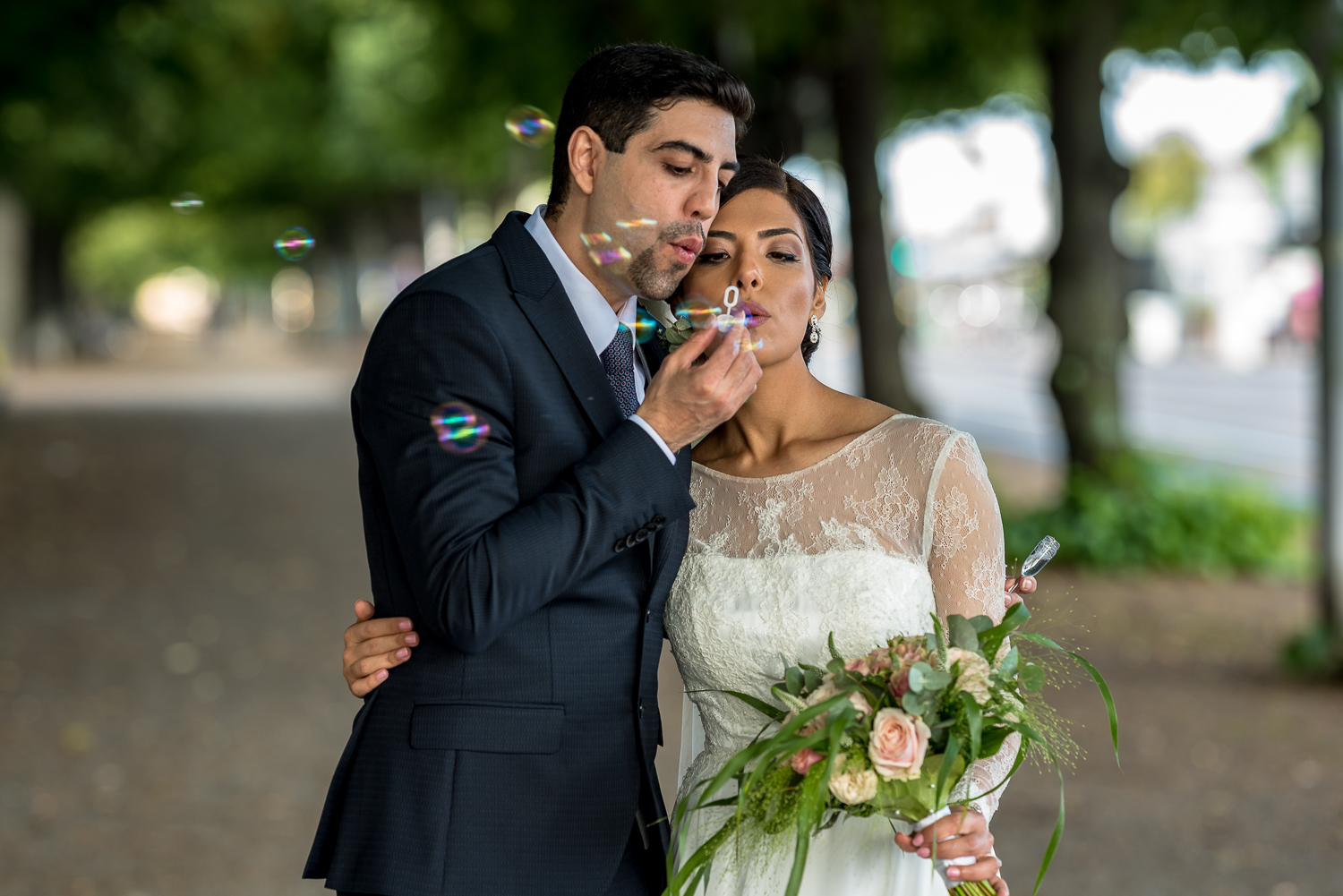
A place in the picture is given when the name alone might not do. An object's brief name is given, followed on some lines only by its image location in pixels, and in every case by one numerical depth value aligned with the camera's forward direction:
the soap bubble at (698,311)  2.82
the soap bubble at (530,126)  3.60
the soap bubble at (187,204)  4.07
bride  2.89
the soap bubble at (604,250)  2.67
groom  2.36
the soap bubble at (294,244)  3.73
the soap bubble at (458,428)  2.40
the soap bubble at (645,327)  3.00
